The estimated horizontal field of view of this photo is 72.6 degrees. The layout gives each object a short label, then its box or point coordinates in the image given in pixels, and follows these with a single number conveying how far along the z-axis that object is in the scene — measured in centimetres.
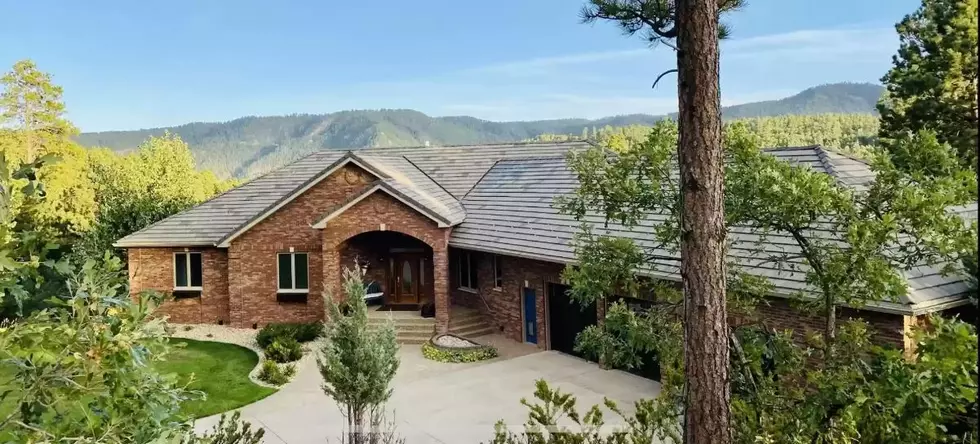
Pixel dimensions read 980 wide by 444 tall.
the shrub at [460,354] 1862
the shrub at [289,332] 2023
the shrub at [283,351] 1866
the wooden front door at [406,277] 2372
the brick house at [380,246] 1994
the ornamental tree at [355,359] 1062
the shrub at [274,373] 1667
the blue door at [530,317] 1995
